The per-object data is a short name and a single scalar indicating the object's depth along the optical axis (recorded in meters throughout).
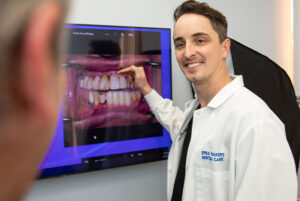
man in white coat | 1.01
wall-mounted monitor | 1.32
